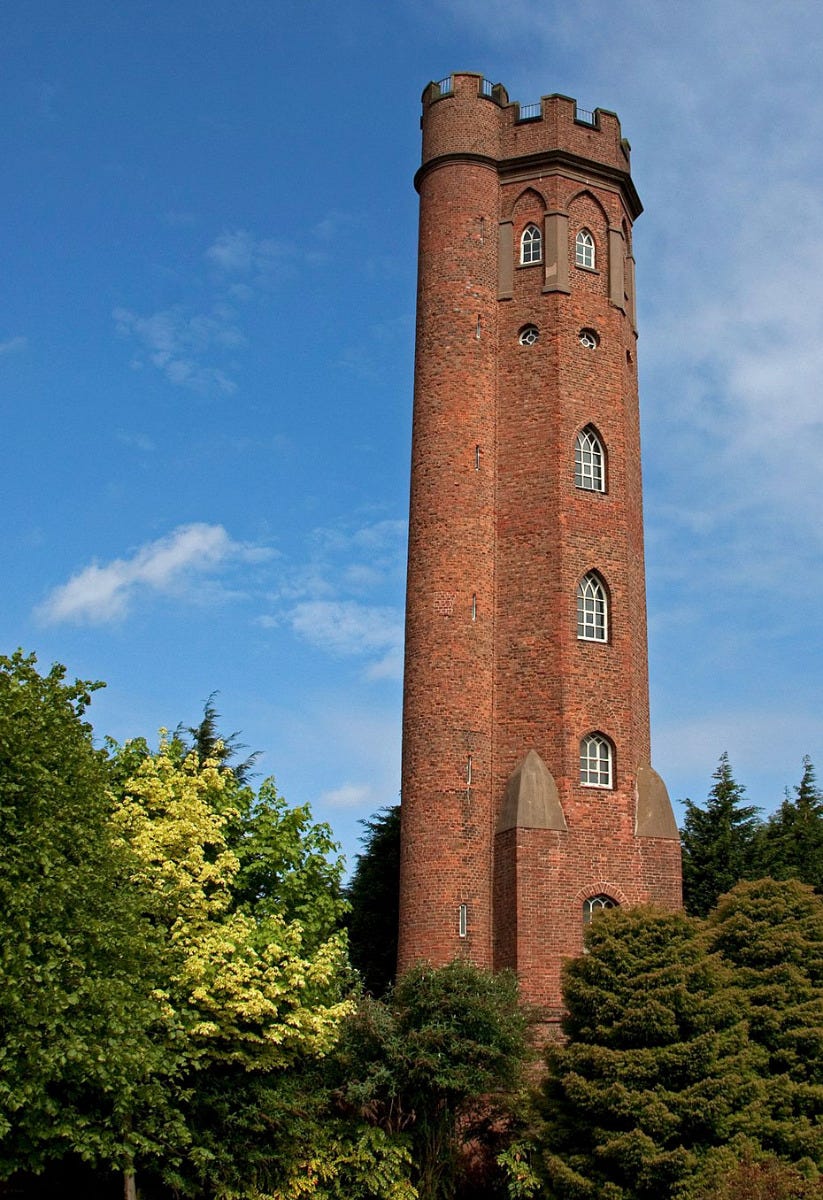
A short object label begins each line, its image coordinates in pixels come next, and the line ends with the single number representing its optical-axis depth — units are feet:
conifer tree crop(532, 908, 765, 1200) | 72.38
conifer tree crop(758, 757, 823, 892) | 123.44
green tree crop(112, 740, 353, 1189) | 77.36
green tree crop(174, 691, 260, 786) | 144.56
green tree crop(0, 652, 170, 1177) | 64.39
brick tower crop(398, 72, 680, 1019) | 100.78
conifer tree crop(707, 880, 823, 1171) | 78.79
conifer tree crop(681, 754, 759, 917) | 124.67
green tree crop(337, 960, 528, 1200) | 81.05
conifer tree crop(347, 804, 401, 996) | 135.64
